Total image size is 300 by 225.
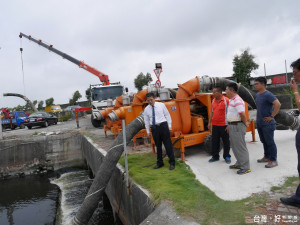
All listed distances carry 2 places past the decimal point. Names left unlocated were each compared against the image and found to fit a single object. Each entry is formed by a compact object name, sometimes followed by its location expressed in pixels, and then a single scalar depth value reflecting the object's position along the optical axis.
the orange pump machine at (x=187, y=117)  5.90
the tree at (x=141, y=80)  33.62
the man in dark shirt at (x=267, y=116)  4.60
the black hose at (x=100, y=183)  4.71
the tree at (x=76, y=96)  48.48
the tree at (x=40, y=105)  48.88
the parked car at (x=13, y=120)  21.12
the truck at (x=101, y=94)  14.97
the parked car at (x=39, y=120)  19.10
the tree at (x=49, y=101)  49.57
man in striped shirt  4.51
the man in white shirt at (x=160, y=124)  5.22
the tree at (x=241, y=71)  21.77
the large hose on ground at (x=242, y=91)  6.23
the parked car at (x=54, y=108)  36.40
